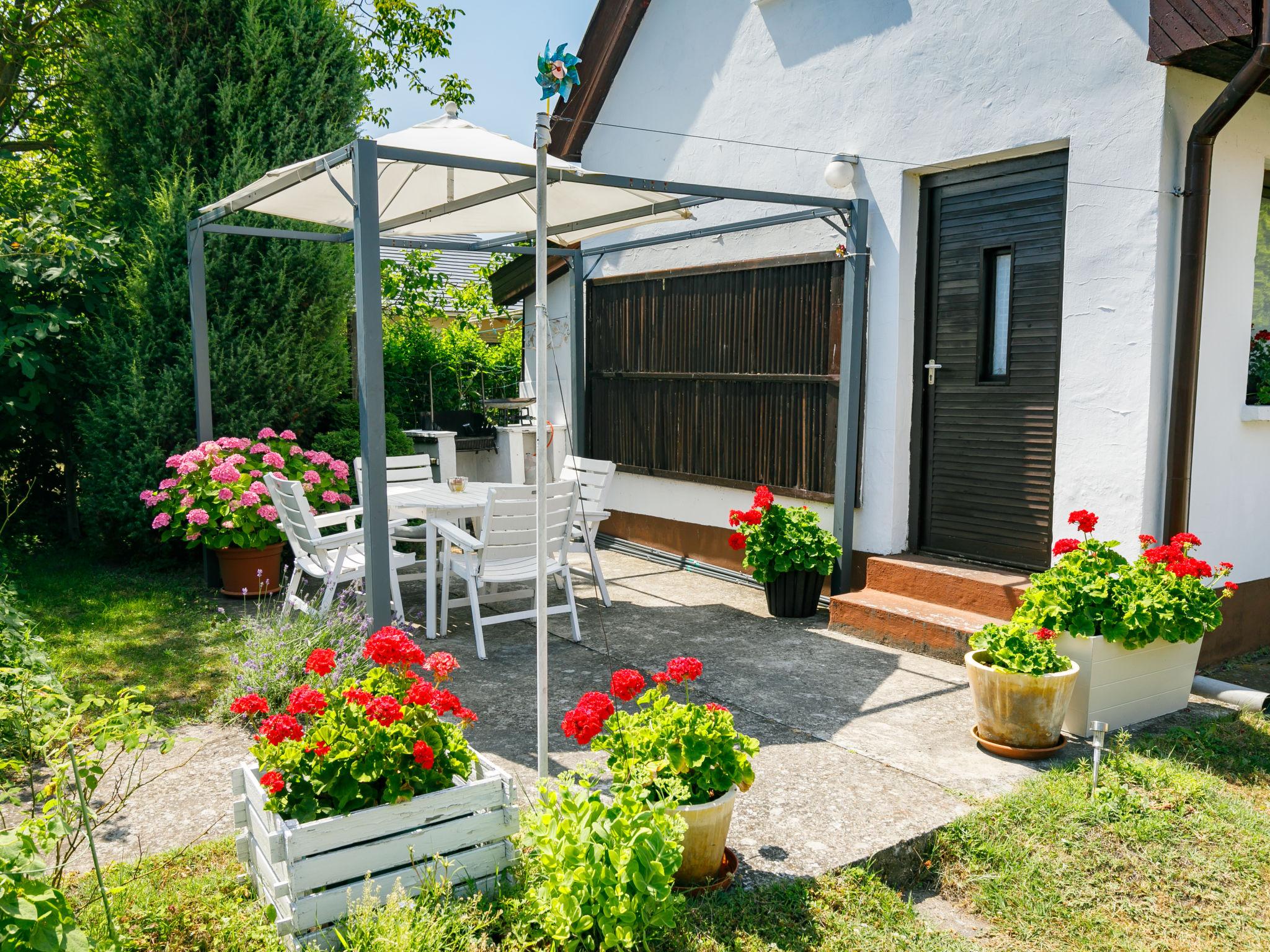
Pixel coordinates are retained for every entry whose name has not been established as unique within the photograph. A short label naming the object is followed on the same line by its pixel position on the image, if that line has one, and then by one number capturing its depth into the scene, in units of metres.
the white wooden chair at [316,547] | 5.62
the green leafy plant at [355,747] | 2.65
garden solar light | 3.67
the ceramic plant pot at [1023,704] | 4.04
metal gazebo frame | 4.76
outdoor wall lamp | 6.54
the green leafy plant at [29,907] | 1.99
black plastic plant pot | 6.48
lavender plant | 4.44
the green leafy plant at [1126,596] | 4.34
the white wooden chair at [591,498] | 6.59
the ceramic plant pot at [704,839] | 2.88
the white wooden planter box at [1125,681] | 4.32
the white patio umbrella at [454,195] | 5.04
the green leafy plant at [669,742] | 2.85
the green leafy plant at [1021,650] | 4.07
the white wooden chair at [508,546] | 5.56
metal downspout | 4.91
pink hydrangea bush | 6.77
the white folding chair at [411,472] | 7.59
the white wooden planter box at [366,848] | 2.57
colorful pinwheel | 2.95
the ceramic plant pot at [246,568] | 6.94
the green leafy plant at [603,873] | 2.48
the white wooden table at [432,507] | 5.91
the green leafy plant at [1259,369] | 5.69
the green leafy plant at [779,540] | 6.36
